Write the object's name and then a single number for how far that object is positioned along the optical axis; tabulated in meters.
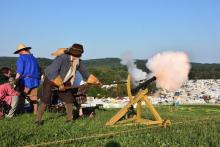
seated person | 13.35
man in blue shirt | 13.33
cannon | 10.88
